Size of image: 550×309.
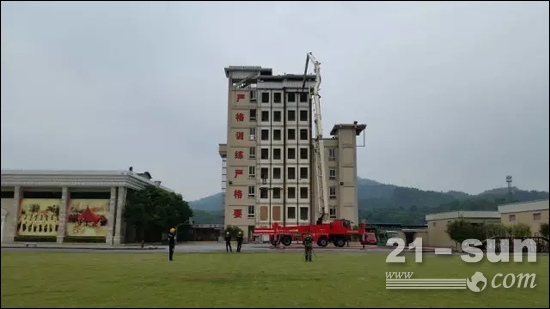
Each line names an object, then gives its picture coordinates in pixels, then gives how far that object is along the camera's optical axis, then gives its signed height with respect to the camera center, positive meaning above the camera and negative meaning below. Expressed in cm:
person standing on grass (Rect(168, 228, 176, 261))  1997 -18
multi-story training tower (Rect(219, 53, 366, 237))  5659 +942
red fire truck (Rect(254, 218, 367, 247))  3647 +27
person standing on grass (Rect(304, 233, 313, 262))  2027 -42
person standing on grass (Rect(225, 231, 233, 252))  2803 -34
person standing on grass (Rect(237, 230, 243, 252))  2753 -22
